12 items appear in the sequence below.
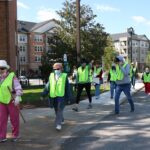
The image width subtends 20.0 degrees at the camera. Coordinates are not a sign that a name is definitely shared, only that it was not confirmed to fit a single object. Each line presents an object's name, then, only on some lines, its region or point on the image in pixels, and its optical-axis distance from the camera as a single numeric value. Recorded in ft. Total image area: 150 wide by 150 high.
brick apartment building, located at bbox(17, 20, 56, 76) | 330.13
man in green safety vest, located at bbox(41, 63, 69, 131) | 30.99
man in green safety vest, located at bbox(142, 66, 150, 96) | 73.10
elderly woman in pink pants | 26.58
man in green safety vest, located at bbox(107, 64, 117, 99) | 60.34
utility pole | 63.98
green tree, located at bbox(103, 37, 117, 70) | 234.99
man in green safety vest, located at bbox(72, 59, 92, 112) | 44.62
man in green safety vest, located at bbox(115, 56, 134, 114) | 40.86
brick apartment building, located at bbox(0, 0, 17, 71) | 75.77
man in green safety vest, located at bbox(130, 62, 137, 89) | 82.03
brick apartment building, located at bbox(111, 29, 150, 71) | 433.48
